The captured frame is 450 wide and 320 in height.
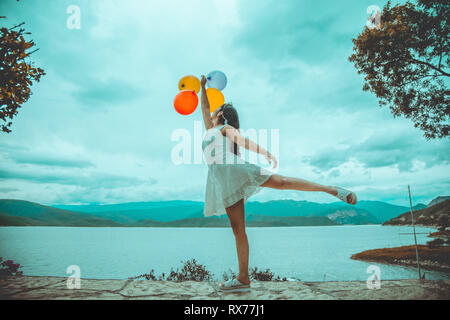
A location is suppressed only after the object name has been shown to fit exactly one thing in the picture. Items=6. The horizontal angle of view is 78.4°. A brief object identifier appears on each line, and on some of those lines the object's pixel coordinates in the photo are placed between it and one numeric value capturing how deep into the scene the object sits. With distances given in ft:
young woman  9.29
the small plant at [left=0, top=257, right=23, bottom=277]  19.75
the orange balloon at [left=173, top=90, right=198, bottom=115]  12.03
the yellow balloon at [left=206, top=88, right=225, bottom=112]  12.67
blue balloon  12.89
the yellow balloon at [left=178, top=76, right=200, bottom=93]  12.63
